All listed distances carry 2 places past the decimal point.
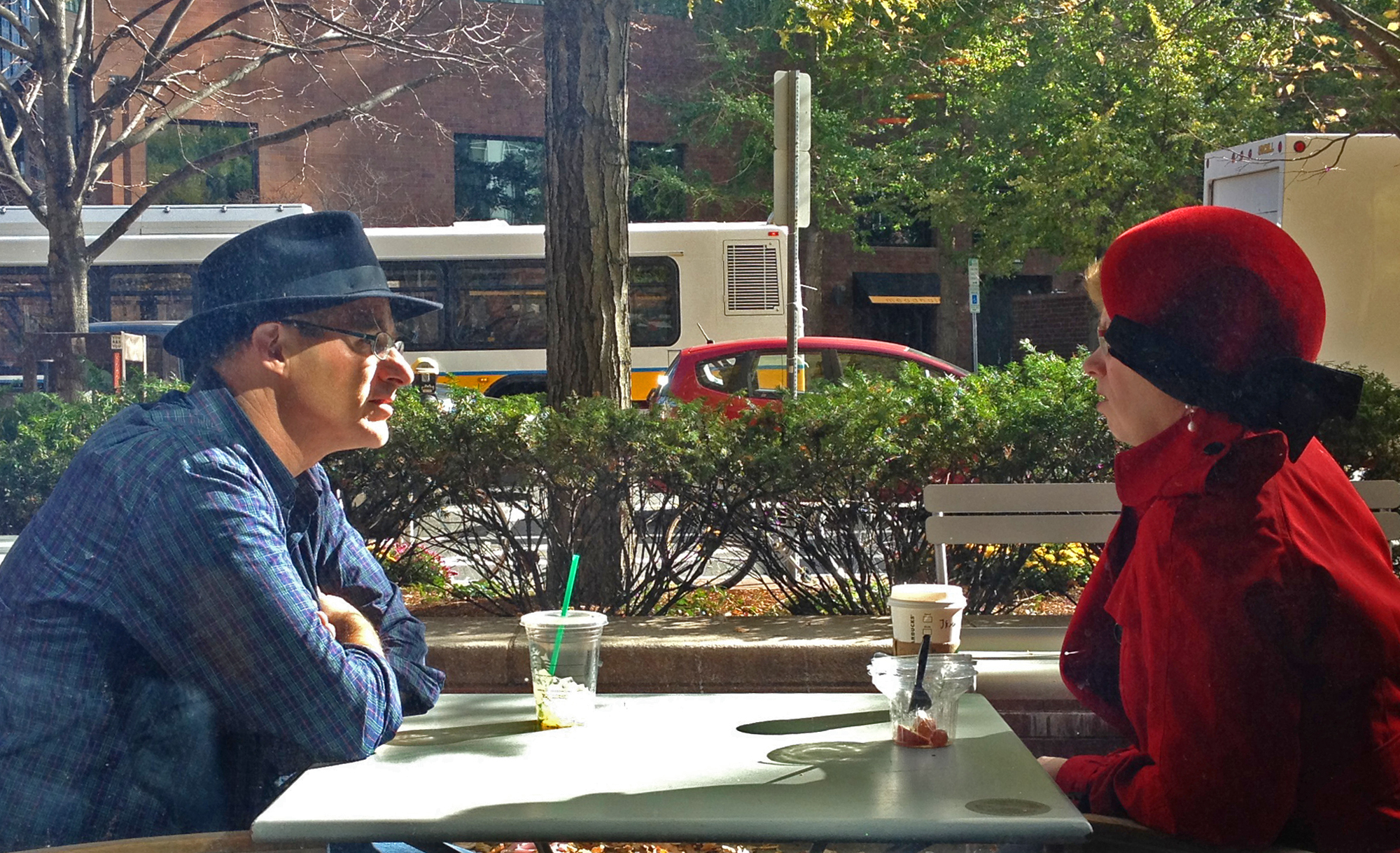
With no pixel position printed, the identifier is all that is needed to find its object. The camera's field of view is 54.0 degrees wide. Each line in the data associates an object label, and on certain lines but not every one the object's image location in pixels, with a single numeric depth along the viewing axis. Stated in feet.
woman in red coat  6.07
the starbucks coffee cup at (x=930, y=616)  7.98
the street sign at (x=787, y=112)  23.70
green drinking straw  7.61
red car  44.62
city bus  60.85
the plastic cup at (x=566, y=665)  7.70
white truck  34.40
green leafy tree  57.11
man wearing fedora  6.45
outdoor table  5.96
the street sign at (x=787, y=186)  23.56
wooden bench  14.92
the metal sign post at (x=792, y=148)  23.56
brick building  73.41
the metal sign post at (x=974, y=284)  72.49
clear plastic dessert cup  7.27
